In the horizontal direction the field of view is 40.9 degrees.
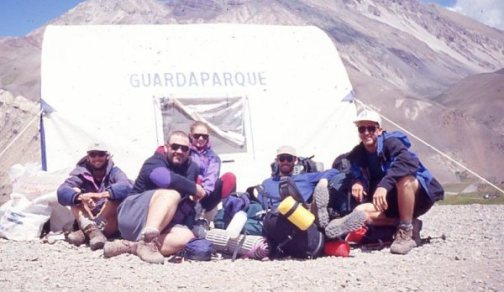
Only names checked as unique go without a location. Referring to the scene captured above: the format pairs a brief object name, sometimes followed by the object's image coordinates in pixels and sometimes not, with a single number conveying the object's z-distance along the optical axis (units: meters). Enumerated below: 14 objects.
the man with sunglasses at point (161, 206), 5.20
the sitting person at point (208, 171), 6.02
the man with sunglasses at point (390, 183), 5.27
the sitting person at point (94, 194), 5.88
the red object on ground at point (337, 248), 5.36
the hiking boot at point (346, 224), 5.21
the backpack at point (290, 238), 5.22
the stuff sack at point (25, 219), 6.72
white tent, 7.85
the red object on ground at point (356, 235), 5.73
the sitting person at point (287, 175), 5.66
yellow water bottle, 5.01
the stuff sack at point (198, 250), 5.34
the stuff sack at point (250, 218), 5.56
